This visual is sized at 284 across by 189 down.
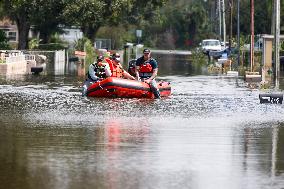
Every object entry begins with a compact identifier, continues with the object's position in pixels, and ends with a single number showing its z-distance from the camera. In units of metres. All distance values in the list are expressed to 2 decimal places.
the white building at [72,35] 131.98
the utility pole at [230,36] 81.62
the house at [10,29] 122.77
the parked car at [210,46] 101.70
